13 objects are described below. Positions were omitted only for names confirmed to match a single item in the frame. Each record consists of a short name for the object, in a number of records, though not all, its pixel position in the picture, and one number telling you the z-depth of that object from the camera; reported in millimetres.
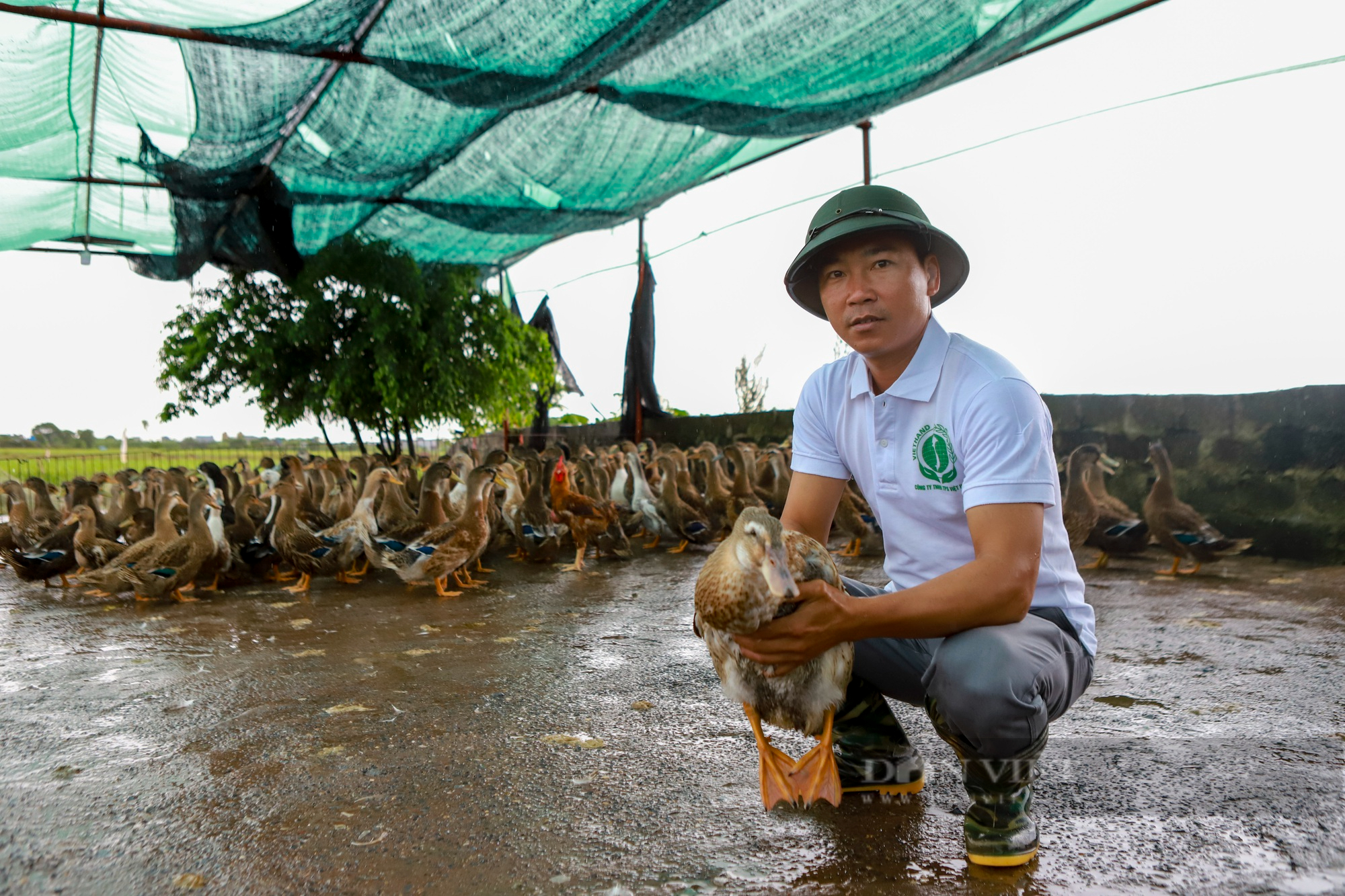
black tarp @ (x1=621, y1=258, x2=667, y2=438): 15016
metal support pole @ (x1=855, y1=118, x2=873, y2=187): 9180
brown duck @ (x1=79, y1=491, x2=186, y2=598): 6289
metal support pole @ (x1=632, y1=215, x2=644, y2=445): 14865
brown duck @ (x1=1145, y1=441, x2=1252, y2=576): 6562
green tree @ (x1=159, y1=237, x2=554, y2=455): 12289
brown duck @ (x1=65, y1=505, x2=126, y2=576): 7172
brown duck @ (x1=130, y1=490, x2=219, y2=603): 6293
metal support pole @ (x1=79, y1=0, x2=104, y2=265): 6786
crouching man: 2148
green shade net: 5586
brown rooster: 7879
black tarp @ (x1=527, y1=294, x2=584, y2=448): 18547
